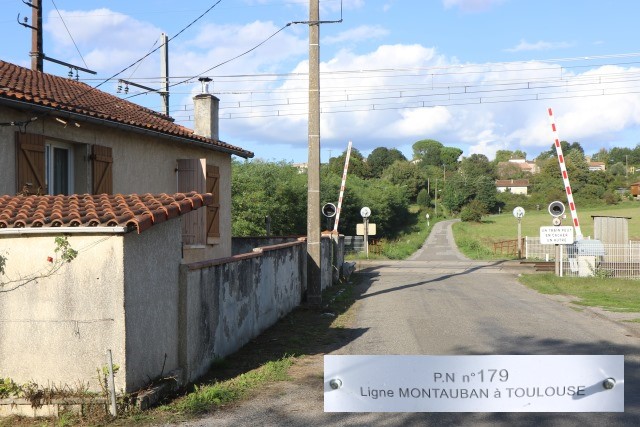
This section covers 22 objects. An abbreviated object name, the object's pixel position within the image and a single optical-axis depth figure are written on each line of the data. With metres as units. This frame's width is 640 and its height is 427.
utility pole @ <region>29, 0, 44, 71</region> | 22.73
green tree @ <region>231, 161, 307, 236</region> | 40.28
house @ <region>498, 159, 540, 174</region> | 177.75
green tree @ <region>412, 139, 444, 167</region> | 184.12
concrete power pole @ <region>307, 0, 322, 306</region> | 16.23
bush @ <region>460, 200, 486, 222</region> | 92.38
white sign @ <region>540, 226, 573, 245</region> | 24.23
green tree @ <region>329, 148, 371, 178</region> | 93.50
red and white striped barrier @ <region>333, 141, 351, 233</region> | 24.92
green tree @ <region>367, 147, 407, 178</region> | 135.12
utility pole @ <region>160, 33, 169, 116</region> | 26.56
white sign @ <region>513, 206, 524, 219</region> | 38.89
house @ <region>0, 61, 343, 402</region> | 7.29
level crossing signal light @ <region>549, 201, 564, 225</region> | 26.36
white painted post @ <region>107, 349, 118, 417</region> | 6.96
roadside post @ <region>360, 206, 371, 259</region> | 33.19
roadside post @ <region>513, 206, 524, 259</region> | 38.92
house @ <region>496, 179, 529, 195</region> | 142.62
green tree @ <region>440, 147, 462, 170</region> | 186.00
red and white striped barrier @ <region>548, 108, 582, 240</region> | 23.47
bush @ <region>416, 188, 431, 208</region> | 112.56
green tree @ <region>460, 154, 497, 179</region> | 130.80
